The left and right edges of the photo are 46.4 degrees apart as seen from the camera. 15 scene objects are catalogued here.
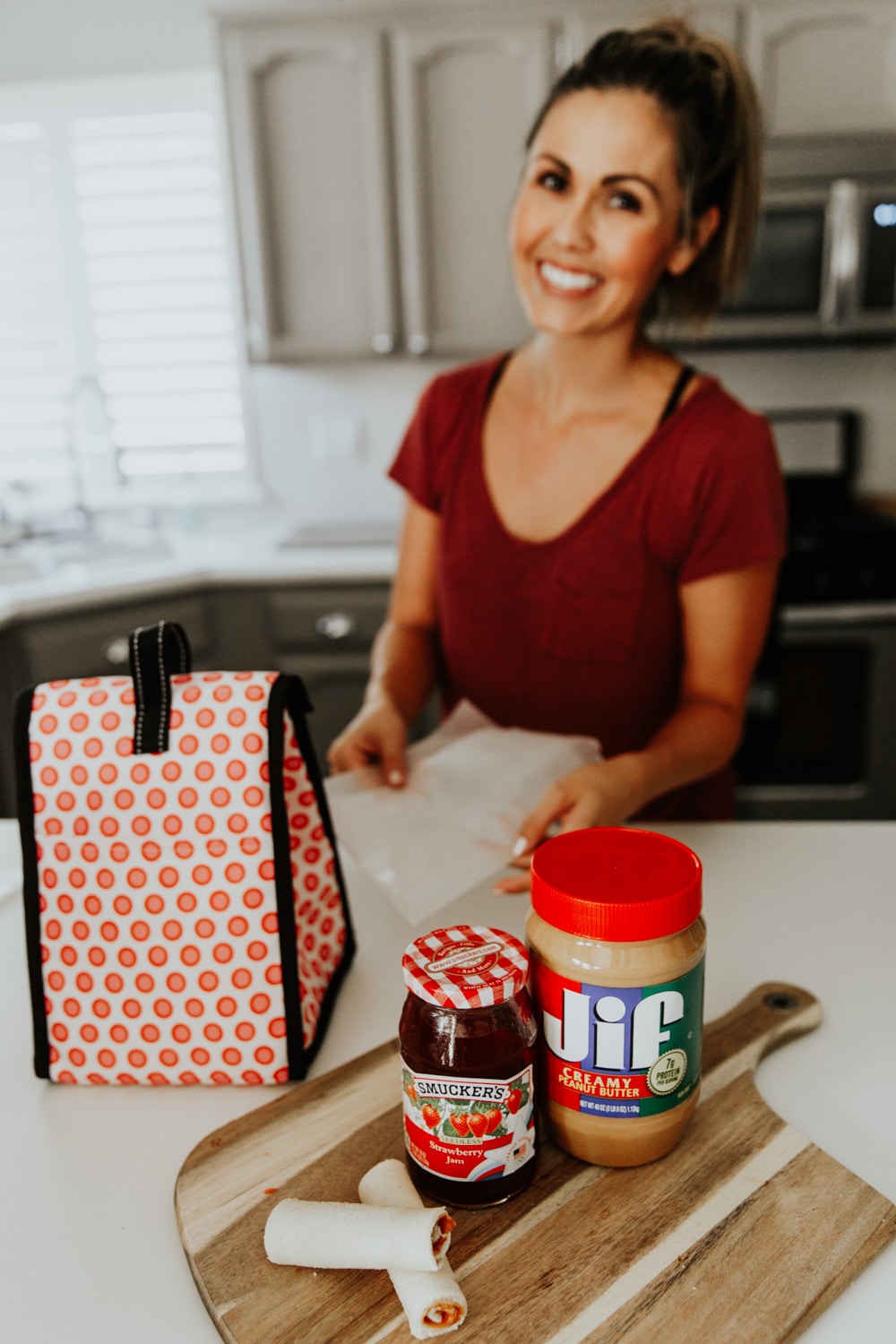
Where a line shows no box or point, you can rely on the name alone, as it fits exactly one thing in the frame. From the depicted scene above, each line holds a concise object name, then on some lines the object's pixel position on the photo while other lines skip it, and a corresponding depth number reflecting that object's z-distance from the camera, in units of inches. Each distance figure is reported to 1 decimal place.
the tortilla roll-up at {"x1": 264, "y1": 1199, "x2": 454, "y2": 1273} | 20.3
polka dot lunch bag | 26.4
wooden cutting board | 20.2
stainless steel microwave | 87.4
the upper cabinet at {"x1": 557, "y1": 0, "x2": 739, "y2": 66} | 88.4
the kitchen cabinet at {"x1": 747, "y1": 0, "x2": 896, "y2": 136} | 87.5
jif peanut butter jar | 22.0
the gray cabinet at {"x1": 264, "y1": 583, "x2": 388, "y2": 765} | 93.2
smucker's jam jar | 21.7
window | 108.8
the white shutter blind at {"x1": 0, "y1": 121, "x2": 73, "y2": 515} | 110.6
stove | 87.8
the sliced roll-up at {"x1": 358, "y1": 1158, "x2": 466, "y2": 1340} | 19.7
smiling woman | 43.9
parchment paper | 32.6
